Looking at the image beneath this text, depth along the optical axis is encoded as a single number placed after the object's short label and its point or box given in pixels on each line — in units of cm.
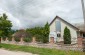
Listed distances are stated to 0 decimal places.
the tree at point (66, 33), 1298
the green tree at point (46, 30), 1866
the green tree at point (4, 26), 1747
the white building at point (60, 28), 1441
